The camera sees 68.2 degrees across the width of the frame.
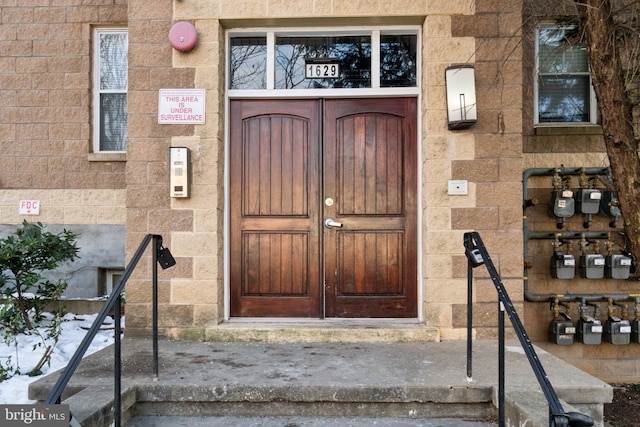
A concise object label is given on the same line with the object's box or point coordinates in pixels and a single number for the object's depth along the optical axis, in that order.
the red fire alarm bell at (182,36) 4.43
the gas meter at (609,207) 4.93
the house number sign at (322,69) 4.75
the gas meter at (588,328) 4.89
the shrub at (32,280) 4.44
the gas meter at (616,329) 4.91
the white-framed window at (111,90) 5.64
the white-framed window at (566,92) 5.27
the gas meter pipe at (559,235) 4.96
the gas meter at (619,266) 4.89
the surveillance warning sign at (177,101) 4.50
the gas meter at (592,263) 4.89
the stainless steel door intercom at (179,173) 4.40
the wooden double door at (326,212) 4.67
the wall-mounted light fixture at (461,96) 4.30
